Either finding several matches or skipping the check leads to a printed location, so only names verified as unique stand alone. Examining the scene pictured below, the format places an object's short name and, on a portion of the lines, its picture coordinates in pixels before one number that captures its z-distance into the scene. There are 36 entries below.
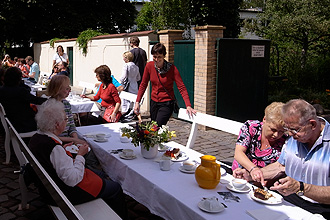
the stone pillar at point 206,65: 8.30
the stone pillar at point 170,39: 9.68
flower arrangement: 3.50
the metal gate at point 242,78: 8.55
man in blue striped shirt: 2.64
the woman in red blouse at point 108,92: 6.41
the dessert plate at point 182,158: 3.53
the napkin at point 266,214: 2.31
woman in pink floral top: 3.31
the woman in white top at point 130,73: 8.53
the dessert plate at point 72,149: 3.27
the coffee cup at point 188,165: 3.22
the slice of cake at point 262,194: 2.60
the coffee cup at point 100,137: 4.28
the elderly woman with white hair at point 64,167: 2.96
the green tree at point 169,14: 28.69
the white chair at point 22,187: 4.20
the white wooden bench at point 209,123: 4.20
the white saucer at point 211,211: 2.38
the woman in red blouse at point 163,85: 5.46
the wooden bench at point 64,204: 1.98
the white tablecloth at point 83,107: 7.39
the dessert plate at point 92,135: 4.49
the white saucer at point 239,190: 2.76
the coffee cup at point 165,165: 3.24
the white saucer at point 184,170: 3.20
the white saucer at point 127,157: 3.57
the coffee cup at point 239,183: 2.79
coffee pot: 2.77
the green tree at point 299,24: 19.34
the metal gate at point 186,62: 9.08
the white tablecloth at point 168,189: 2.45
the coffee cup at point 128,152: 3.61
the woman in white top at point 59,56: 13.22
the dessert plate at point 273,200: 2.54
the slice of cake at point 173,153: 3.60
